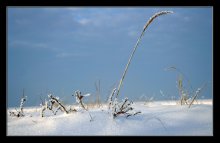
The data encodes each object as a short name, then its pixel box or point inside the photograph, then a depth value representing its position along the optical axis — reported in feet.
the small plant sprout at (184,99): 9.47
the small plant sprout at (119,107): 6.96
